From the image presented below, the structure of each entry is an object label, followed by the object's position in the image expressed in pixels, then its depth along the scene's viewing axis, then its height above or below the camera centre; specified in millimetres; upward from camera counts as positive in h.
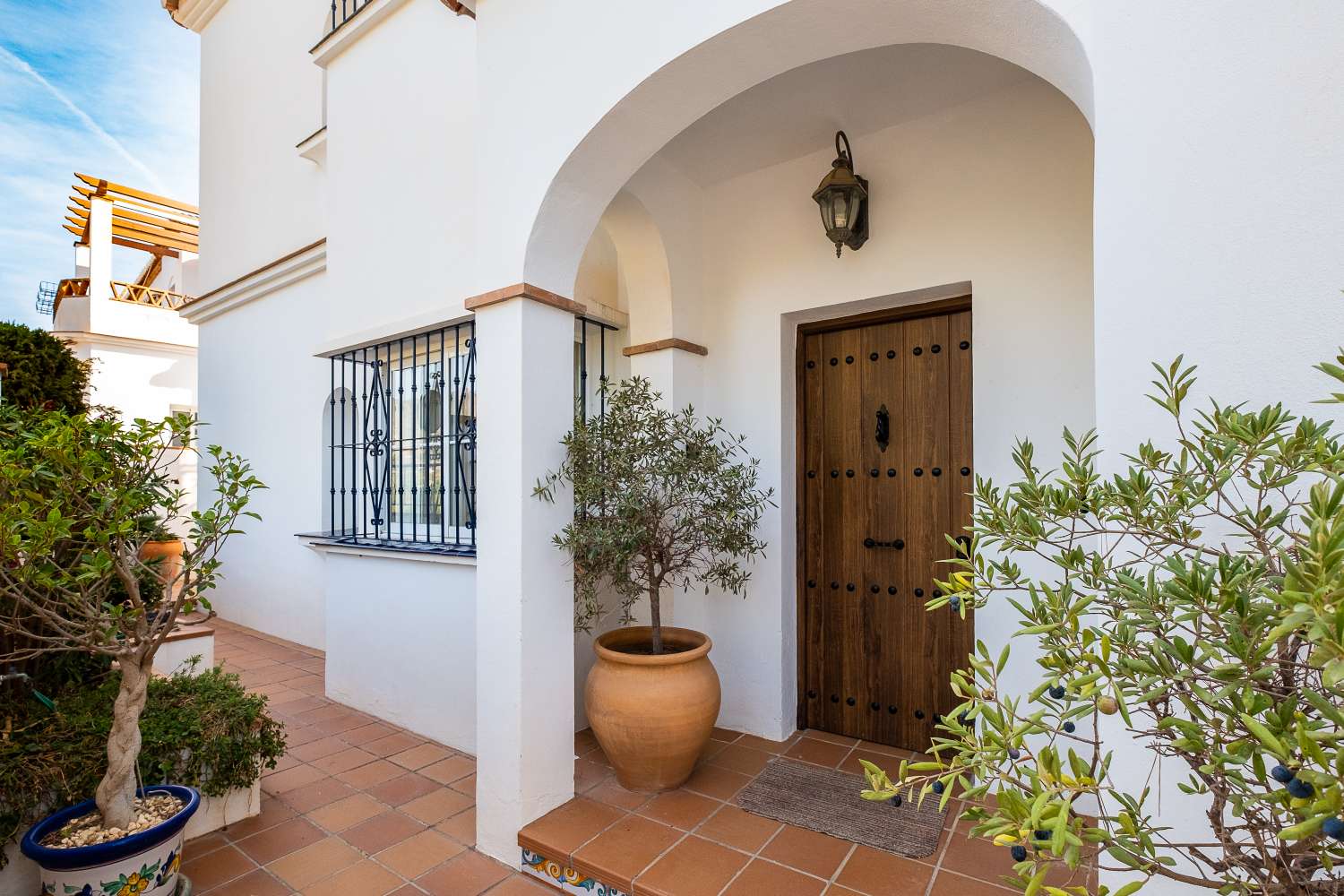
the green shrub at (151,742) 2213 -1109
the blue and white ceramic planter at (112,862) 1955 -1300
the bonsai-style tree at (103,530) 1894 -217
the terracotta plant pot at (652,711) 2762 -1129
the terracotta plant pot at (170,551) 6066 -907
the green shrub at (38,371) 4035 +610
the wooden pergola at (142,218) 10453 +4315
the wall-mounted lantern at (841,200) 3064 +1297
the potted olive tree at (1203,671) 588 -252
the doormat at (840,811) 2510 -1529
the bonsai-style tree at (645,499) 2729 -180
